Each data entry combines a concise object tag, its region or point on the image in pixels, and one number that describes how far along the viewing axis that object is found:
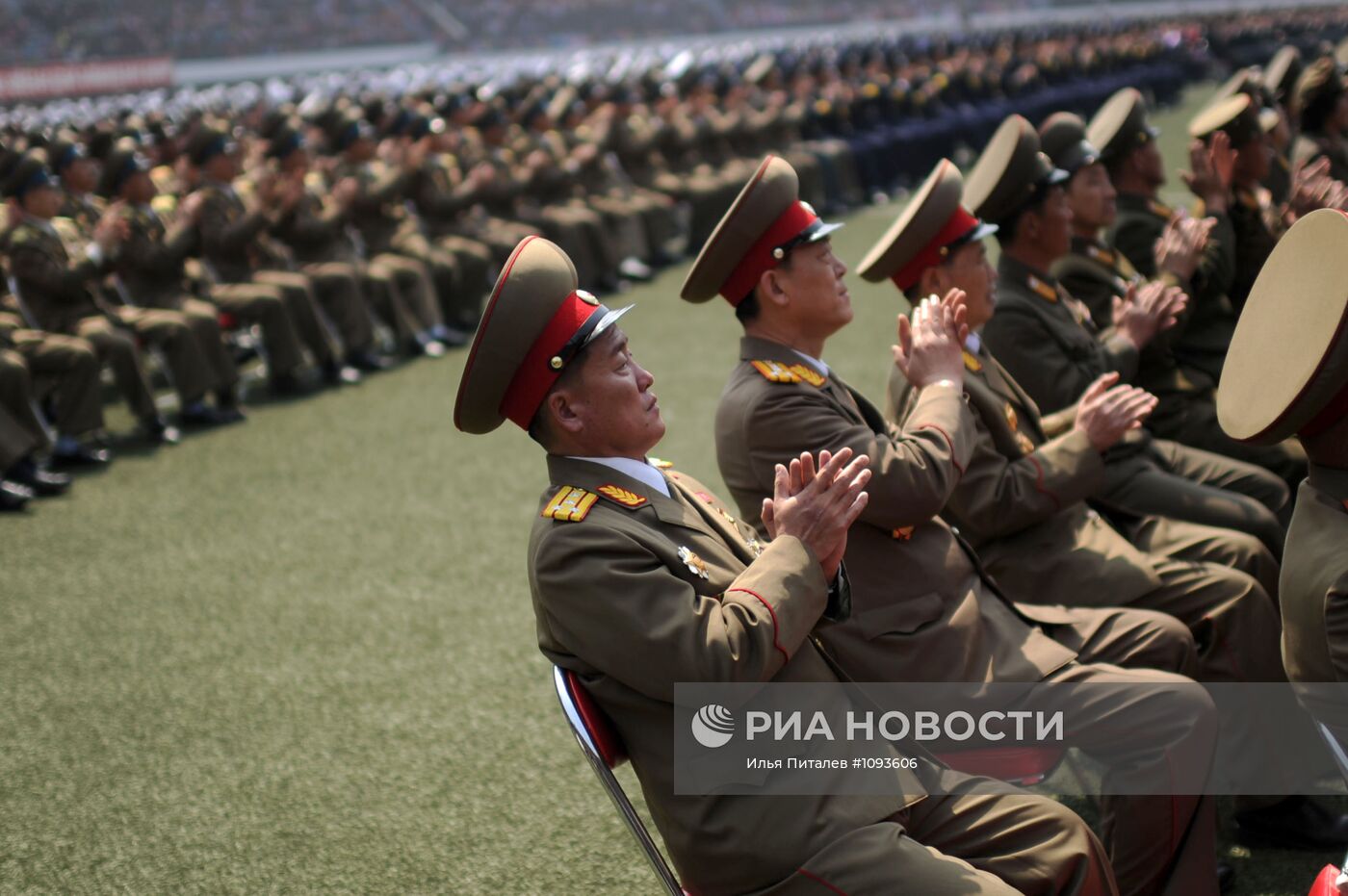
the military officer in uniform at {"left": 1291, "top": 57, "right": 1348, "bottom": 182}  5.92
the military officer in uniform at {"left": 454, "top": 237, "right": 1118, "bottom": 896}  1.93
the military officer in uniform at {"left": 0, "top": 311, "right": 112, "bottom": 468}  6.58
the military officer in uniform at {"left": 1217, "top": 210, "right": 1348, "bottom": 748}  1.95
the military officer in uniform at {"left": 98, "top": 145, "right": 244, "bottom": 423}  7.40
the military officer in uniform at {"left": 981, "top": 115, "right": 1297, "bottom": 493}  3.61
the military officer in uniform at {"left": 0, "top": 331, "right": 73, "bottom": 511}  6.04
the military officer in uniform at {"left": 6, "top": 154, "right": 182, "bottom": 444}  6.76
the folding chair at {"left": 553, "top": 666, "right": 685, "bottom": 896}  1.95
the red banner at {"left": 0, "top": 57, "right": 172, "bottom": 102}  23.88
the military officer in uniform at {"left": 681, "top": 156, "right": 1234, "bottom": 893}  2.45
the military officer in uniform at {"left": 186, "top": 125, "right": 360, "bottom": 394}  7.93
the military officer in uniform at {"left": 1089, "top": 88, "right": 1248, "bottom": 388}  4.30
